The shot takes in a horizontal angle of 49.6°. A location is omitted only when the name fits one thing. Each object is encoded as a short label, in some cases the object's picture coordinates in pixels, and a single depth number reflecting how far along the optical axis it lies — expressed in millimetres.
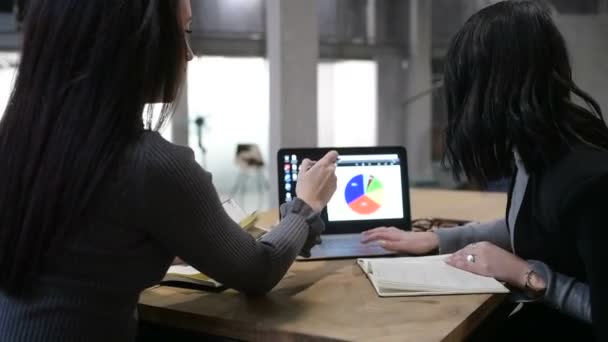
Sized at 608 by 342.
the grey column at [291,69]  3117
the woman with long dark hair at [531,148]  1191
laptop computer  1730
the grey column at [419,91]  5465
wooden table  1039
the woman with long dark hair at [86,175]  937
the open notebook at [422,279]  1226
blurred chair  4570
